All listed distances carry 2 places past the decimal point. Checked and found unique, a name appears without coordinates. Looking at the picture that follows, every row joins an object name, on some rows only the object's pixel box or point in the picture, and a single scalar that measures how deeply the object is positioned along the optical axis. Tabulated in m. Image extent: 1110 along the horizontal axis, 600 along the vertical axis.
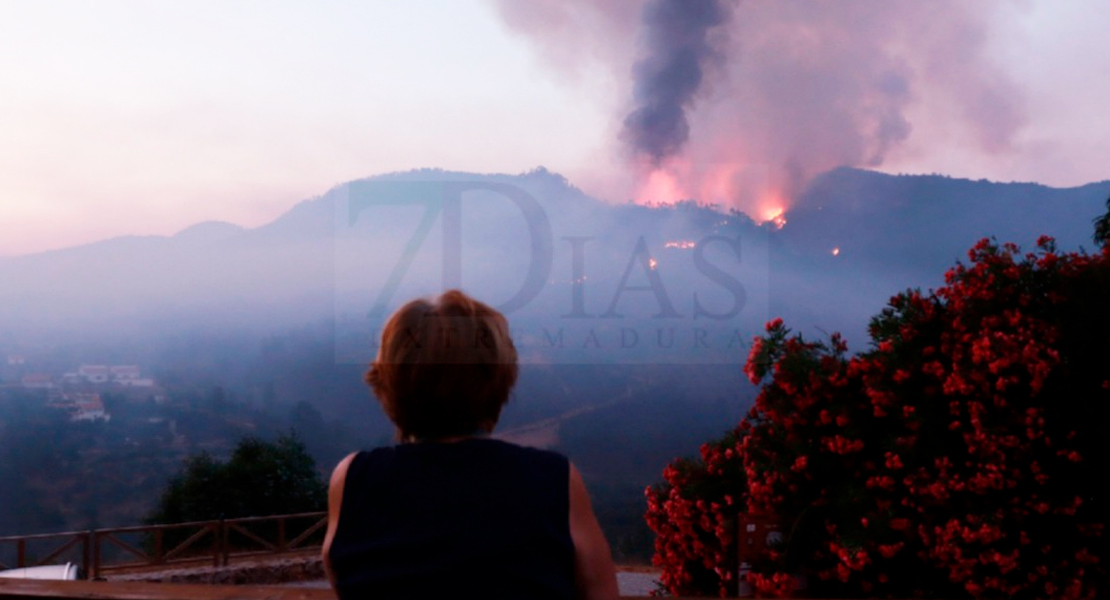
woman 1.20
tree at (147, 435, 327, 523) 23.64
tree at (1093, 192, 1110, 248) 6.87
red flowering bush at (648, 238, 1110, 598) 4.11
